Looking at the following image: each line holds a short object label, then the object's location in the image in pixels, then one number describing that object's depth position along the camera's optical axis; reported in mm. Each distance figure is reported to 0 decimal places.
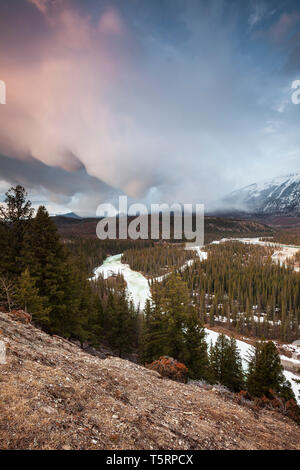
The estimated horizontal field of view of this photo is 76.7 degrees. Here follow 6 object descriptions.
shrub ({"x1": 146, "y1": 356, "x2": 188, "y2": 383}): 10602
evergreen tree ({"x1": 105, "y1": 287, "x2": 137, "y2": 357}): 25547
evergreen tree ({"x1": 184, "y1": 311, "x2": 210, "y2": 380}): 16078
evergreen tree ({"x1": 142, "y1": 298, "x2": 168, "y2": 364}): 17062
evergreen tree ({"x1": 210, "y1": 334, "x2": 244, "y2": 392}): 19203
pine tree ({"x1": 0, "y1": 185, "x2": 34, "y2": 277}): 16031
